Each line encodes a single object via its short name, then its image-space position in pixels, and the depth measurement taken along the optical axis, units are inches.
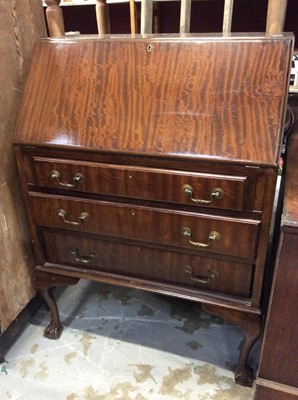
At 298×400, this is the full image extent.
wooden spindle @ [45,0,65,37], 48.5
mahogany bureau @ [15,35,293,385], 35.6
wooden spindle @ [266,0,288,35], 43.5
